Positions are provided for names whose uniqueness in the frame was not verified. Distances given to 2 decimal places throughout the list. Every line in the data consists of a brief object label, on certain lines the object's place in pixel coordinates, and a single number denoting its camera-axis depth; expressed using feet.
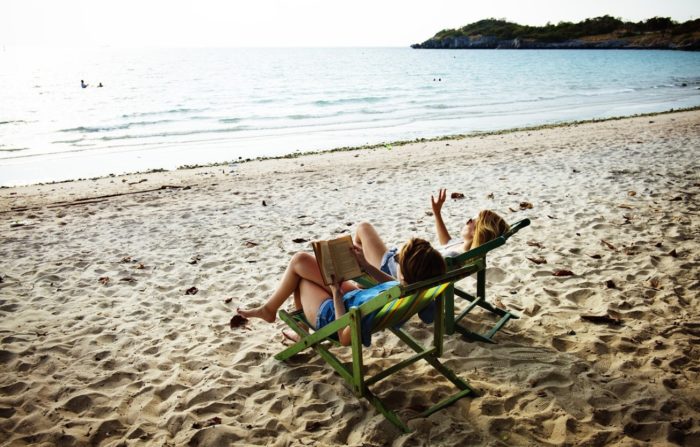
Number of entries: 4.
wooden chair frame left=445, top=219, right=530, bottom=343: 10.50
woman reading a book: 8.55
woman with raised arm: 11.41
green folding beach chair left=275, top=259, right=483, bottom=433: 8.32
